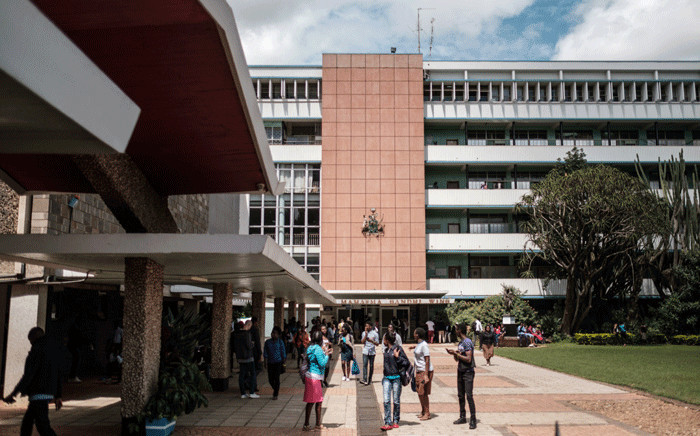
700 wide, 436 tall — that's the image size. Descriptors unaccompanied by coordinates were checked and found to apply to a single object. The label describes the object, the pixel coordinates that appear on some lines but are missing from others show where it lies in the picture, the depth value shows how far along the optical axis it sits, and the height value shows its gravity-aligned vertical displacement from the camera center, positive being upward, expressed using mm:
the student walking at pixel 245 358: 12461 -1249
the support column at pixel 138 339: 8195 -562
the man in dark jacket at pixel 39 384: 6926 -966
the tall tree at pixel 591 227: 33250 +3814
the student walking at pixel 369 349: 15336 -1312
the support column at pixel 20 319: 11625 -412
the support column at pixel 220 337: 13805 -895
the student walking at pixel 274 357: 12539 -1238
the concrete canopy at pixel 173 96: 6426 +2620
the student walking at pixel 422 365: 10234 -1140
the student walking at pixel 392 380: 9750 -1319
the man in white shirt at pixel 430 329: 32431 -1721
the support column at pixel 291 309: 27816 -550
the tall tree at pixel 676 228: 37312 +4187
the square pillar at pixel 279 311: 20514 -478
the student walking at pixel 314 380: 9258 -1251
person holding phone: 9750 -1252
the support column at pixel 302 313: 31172 -809
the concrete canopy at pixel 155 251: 7758 +588
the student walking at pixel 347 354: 15925 -1496
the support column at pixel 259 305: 17375 -222
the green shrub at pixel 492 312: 34875 -896
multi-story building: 41938 +10222
